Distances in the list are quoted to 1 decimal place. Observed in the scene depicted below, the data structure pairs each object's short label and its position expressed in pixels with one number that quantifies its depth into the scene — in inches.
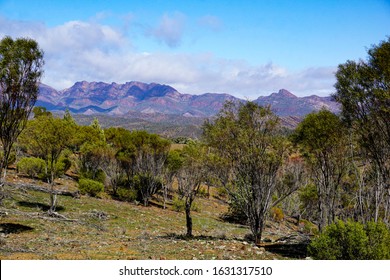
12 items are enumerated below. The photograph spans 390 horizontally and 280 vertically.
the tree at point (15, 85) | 651.5
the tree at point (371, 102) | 650.2
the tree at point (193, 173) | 932.6
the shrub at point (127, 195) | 1855.3
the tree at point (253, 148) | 811.4
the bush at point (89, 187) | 1632.6
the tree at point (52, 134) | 1082.7
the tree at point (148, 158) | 1862.9
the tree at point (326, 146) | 888.3
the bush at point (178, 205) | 1812.3
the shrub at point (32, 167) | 1674.3
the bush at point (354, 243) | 480.7
